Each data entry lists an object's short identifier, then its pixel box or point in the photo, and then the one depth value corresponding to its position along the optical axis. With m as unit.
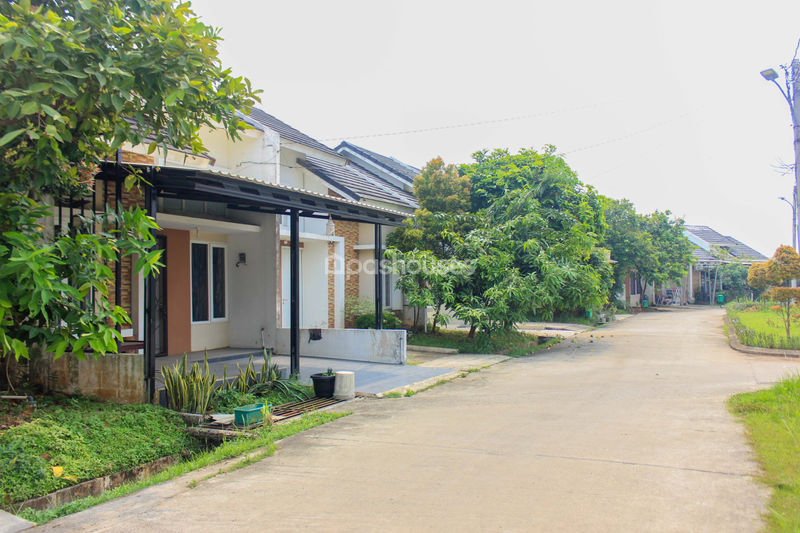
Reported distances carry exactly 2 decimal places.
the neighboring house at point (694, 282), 37.34
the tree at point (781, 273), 15.04
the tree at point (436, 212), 16.05
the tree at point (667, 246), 33.56
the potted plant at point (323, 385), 9.10
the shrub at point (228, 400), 7.93
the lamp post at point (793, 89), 10.16
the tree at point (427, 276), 14.49
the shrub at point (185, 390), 7.57
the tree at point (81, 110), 4.70
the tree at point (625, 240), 31.02
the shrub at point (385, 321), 15.68
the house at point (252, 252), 8.55
